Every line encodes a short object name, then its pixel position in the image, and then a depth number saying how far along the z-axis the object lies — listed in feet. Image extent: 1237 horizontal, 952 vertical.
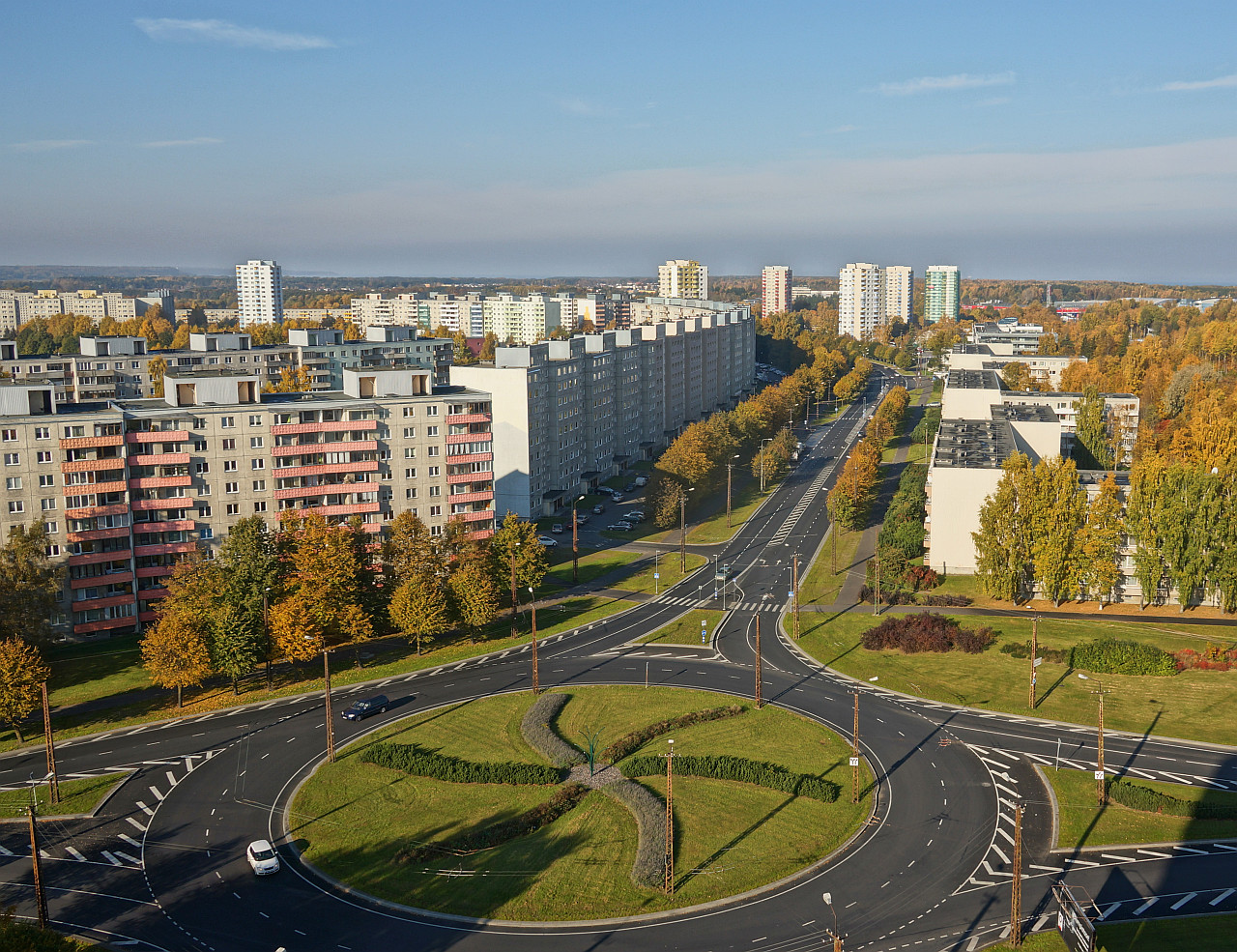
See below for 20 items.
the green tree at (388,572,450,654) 264.93
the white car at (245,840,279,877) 162.61
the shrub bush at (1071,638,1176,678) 246.27
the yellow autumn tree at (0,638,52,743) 212.02
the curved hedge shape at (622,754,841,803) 189.26
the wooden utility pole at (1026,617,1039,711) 225.35
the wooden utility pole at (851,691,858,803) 184.70
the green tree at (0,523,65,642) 235.81
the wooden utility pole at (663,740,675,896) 157.79
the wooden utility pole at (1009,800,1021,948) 143.02
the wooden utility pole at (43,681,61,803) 189.06
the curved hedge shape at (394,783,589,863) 170.50
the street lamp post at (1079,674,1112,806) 183.73
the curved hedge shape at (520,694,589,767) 206.28
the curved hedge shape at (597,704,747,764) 208.09
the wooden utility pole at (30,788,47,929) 146.20
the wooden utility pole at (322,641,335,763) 203.65
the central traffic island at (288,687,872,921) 161.48
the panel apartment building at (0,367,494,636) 271.08
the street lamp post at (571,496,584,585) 339.16
